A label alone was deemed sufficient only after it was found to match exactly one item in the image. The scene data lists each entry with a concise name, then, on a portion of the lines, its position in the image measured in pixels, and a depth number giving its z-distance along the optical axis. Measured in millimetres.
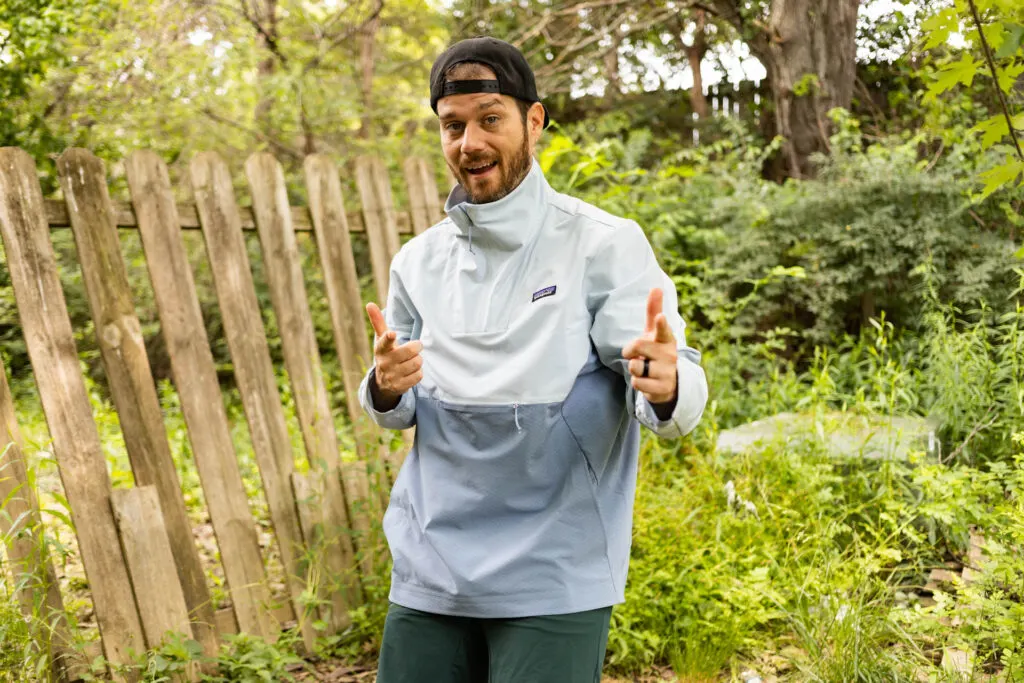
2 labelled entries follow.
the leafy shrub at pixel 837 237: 5035
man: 1719
